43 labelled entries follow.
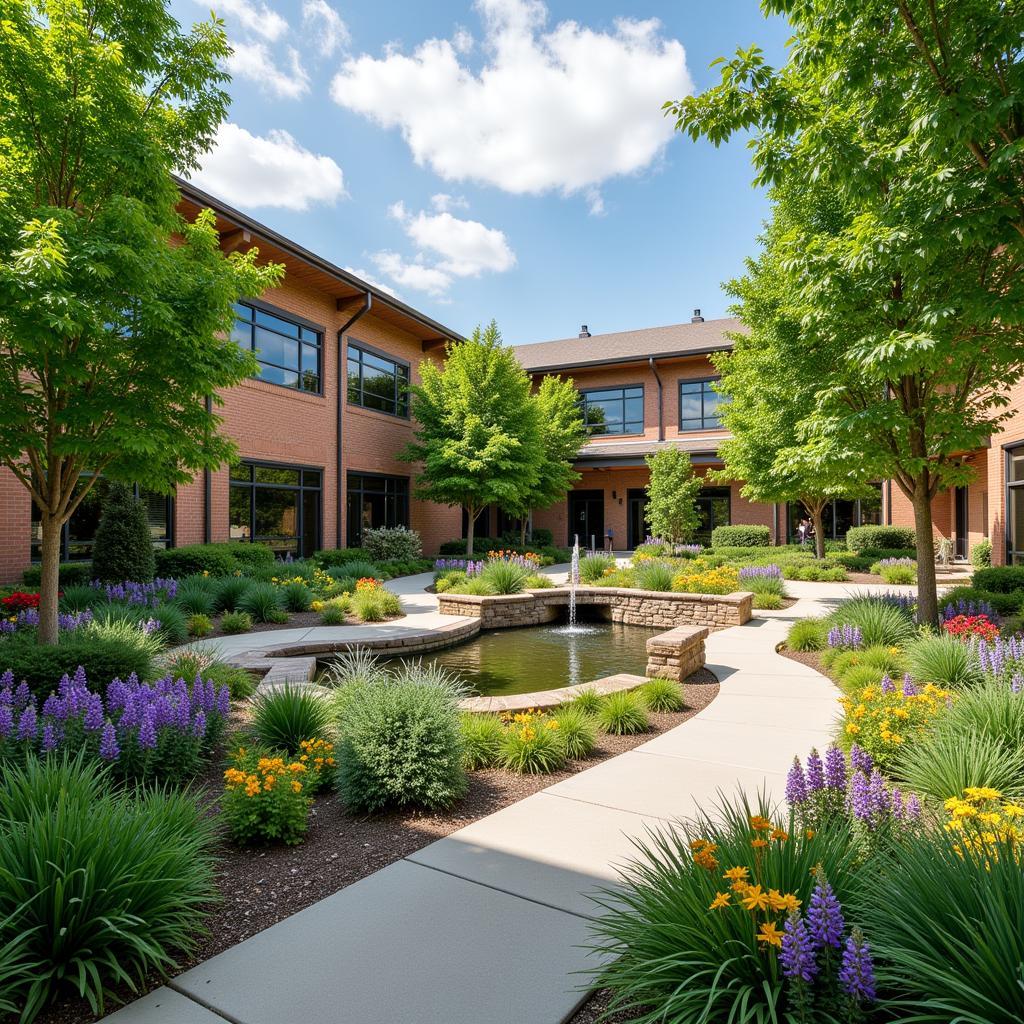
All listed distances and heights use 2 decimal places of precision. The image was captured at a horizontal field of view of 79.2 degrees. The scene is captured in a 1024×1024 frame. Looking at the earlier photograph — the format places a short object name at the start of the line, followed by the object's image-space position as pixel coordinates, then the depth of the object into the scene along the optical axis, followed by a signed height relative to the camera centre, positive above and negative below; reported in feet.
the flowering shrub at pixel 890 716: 13.85 -4.75
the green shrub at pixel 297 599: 38.70 -5.04
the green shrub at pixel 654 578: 41.50 -4.13
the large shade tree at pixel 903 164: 16.03 +10.00
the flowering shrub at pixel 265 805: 11.34 -5.34
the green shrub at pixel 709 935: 6.24 -4.59
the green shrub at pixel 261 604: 35.19 -4.87
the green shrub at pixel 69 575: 34.86 -3.21
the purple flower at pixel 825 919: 5.93 -3.90
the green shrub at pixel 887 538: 68.85 -2.47
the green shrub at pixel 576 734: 16.30 -5.84
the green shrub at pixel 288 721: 15.51 -5.15
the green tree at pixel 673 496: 68.28 +2.32
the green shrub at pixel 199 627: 30.91 -5.40
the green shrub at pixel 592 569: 46.86 -3.96
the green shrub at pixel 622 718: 18.33 -5.97
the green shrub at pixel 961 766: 11.18 -4.69
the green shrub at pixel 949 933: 5.60 -4.19
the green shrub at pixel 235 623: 31.99 -5.43
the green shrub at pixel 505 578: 41.83 -4.16
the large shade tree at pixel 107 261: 17.71 +7.72
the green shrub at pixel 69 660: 15.94 -3.82
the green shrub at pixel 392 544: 64.13 -2.77
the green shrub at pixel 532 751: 15.43 -5.91
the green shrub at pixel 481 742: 15.74 -5.83
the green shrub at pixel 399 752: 13.00 -5.06
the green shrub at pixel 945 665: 18.10 -4.51
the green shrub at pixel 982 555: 56.16 -3.68
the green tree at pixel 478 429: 62.95 +9.33
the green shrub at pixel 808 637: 28.22 -5.55
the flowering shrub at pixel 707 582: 39.34 -4.24
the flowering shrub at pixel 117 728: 12.37 -4.39
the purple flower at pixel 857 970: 5.71 -4.22
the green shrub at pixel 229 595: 36.32 -4.48
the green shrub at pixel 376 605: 36.45 -5.20
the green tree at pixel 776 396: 28.55 +7.59
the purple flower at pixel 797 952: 5.64 -4.00
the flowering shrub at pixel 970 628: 21.18 -3.98
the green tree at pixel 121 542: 34.94 -1.28
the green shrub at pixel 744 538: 79.15 -2.76
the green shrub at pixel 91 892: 7.39 -4.78
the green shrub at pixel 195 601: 33.50 -4.46
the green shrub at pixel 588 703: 19.24 -5.82
